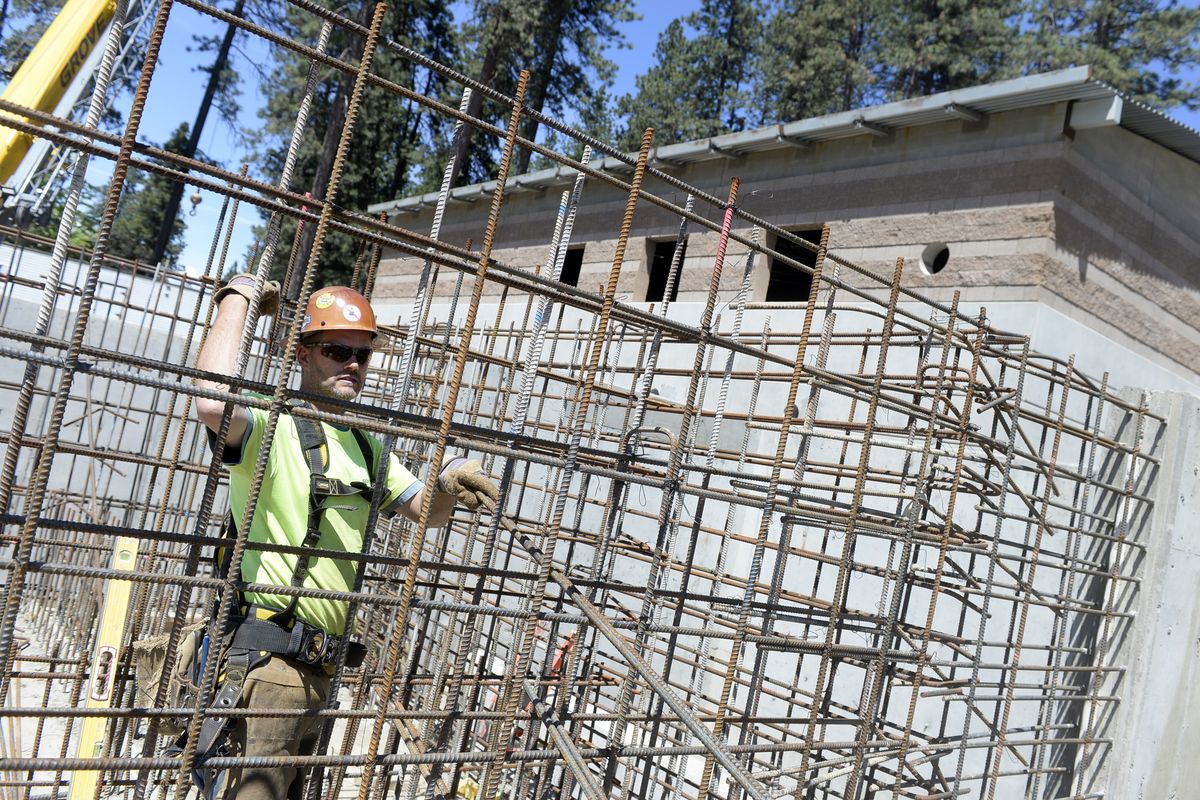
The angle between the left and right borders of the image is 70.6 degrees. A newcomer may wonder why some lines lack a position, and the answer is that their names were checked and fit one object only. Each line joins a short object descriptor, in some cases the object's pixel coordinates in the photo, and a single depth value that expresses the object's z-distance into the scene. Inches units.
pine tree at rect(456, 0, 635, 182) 916.0
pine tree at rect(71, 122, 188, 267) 1601.9
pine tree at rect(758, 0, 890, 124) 1101.7
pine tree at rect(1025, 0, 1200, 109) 903.1
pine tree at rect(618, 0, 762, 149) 1254.9
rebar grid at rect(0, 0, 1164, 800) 108.0
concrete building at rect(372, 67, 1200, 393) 321.4
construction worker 112.3
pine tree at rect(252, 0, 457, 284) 1021.2
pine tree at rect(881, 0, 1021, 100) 986.1
